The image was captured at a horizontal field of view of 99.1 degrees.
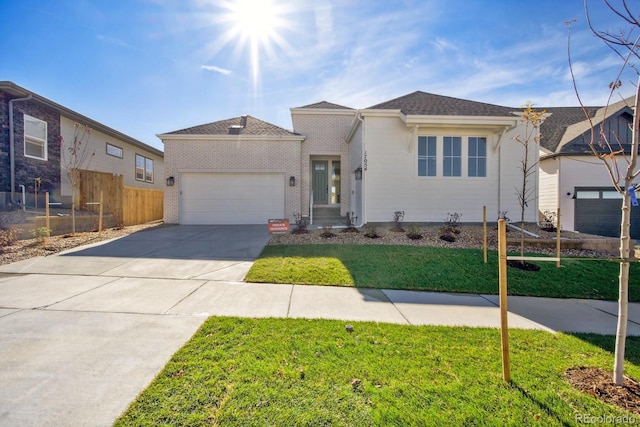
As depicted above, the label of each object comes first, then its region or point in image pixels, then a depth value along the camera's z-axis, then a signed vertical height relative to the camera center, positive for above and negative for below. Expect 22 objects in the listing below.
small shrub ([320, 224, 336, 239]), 8.59 -0.80
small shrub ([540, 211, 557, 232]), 9.67 -0.51
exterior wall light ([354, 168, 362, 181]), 10.61 +1.38
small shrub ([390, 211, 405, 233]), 9.38 -0.43
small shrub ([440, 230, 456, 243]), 7.97 -0.84
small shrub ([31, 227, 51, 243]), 7.73 -0.79
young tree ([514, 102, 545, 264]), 9.95 +1.23
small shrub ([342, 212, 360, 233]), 9.21 -0.58
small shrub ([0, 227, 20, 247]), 7.33 -0.79
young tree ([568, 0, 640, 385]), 2.16 +0.41
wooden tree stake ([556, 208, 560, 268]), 6.14 -0.50
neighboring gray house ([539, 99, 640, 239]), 12.00 +0.91
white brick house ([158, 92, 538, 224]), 9.87 +1.82
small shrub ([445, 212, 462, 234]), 9.53 -0.47
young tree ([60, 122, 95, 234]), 11.74 +2.50
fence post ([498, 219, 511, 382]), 2.28 -0.79
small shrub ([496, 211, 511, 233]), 9.95 -0.25
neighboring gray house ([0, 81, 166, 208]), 9.87 +2.70
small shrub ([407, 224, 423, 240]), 8.24 -0.77
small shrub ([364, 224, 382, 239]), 8.45 -0.78
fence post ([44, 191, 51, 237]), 8.52 -0.29
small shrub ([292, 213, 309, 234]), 9.09 -0.71
